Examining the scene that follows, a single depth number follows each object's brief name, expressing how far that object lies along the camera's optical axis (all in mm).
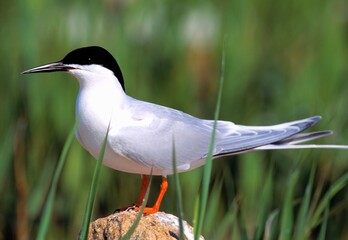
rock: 4828
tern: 5227
